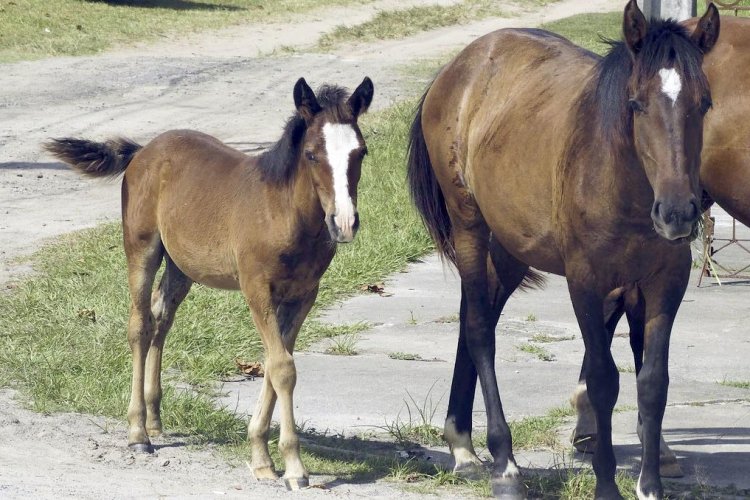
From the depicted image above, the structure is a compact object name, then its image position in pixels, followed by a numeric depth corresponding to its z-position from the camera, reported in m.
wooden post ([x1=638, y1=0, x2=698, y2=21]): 18.62
